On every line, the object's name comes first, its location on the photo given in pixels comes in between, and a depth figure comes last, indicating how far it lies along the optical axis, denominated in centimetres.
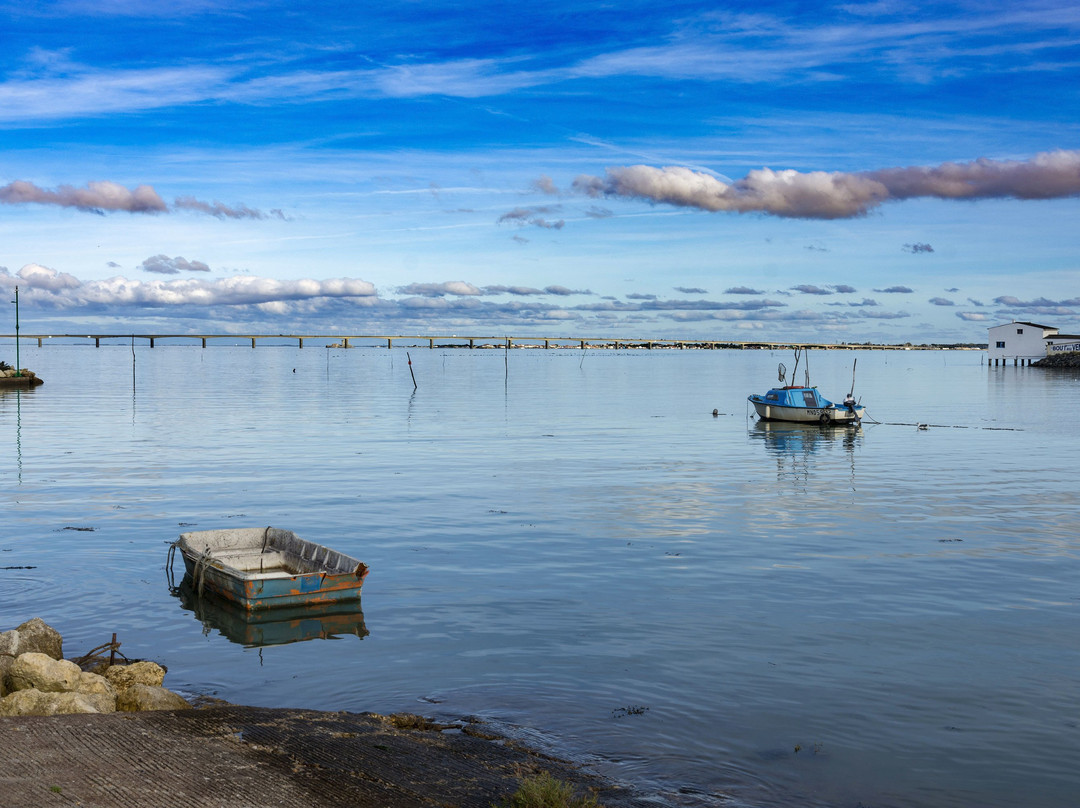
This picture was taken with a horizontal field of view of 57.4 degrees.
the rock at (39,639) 1645
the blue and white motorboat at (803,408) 7450
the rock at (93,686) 1496
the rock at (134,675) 1614
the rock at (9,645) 1622
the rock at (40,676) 1477
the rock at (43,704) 1395
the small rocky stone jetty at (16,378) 12006
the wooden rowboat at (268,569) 2242
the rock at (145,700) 1483
